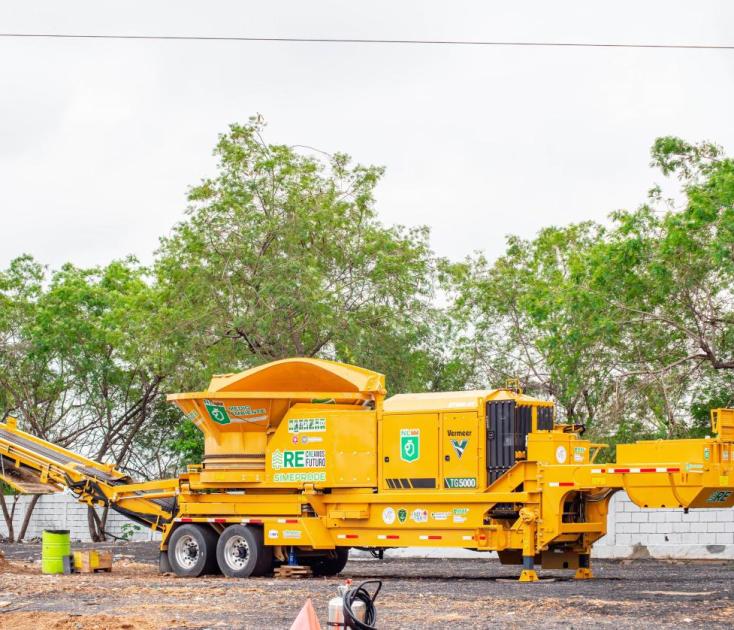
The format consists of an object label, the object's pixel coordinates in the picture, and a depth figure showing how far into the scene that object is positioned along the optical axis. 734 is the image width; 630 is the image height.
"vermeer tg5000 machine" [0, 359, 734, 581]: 18.25
